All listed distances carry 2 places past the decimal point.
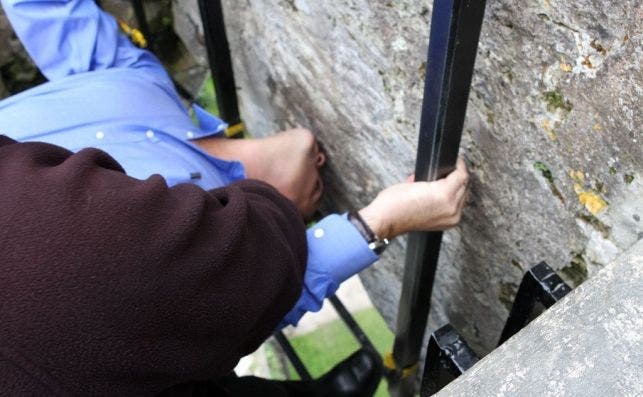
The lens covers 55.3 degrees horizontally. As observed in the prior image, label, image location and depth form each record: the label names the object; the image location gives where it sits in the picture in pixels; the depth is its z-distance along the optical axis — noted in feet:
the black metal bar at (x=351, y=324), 6.07
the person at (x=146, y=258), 2.35
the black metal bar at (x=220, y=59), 5.41
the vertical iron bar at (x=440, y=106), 2.78
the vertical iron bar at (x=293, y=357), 5.96
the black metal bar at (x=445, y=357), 2.90
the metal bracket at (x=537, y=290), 3.01
